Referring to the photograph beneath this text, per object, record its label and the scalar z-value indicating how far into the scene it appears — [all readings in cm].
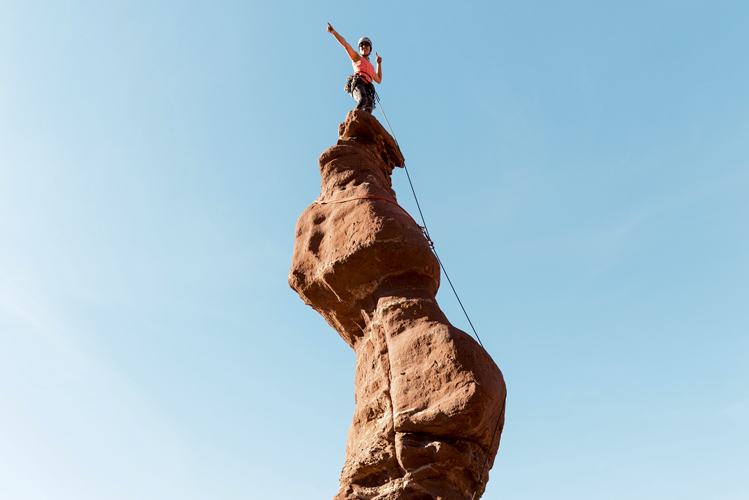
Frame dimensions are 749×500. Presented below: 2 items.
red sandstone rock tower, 586
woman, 1109
